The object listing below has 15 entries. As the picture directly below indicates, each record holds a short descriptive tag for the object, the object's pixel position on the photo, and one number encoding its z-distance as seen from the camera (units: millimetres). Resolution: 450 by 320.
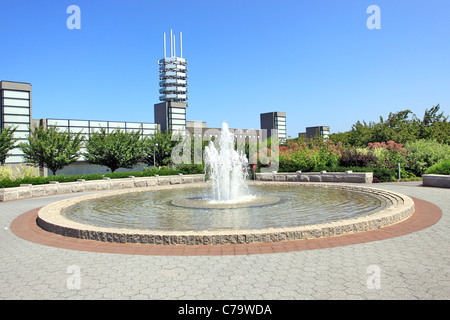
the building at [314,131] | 96562
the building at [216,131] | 61141
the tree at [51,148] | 26344
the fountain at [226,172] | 14648
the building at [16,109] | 35906
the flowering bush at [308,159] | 24922
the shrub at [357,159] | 23719
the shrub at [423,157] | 23922
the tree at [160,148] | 33000
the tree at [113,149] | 29312
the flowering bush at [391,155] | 24188
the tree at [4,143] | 26203
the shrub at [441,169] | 19453
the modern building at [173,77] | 121750
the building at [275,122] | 90188
